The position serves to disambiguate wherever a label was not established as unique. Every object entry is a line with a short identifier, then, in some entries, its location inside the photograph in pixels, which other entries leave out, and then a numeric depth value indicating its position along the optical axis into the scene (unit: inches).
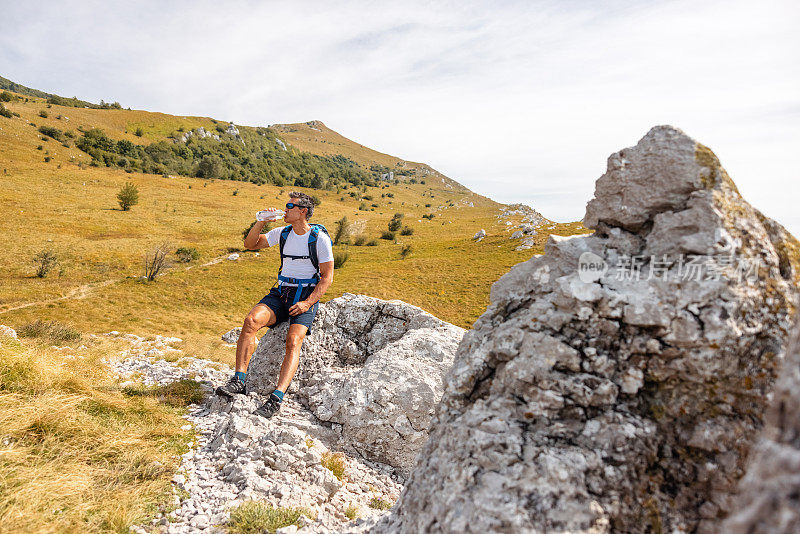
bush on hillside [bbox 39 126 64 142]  3307.1
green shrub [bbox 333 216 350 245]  2223.2
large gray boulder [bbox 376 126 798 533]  92.8
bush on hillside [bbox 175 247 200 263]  1491.1
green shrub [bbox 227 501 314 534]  138.5
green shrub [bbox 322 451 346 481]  197.8
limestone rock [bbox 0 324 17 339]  319.8
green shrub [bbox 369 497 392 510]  185.3
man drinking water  237.9
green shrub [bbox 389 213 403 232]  2752.2
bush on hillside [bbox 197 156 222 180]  3937.0
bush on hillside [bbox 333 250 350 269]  1672.0
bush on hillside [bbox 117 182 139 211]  2150.6
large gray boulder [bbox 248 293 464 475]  225.0
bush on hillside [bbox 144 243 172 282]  1163.9
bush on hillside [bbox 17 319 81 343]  376.2
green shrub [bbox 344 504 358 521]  165.8
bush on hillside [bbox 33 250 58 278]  1036.5
